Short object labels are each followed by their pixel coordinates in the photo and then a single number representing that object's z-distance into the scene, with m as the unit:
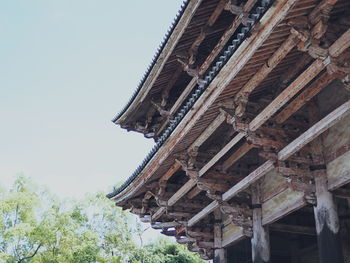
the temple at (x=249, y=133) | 6.61
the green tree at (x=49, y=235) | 25.42
